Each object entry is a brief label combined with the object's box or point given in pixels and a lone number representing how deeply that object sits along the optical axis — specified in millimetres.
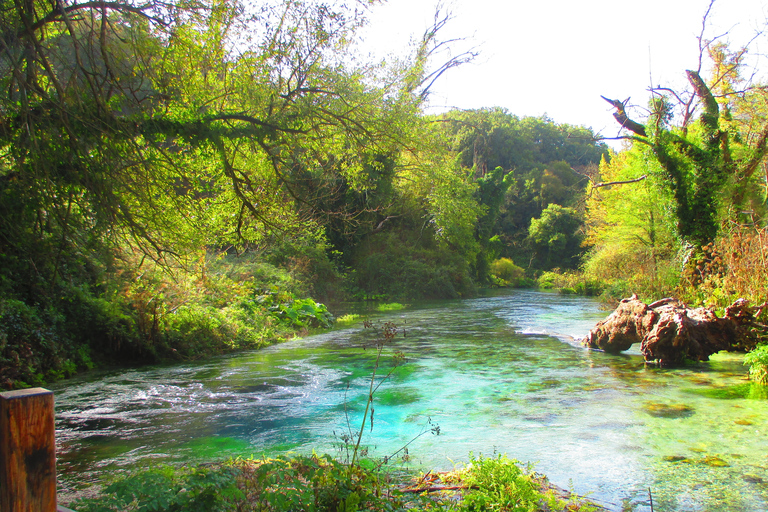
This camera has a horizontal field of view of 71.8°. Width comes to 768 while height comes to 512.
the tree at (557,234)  44219
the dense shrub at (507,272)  38688
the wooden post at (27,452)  2094
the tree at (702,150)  15735
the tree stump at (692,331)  9422
